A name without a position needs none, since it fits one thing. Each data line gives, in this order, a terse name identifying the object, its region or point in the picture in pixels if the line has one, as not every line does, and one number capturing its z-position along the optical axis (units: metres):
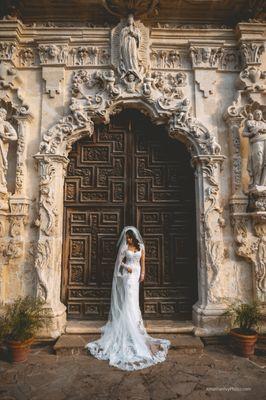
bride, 4.21
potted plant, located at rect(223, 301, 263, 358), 4.46
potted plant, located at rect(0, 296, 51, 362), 4.24
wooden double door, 5.48
